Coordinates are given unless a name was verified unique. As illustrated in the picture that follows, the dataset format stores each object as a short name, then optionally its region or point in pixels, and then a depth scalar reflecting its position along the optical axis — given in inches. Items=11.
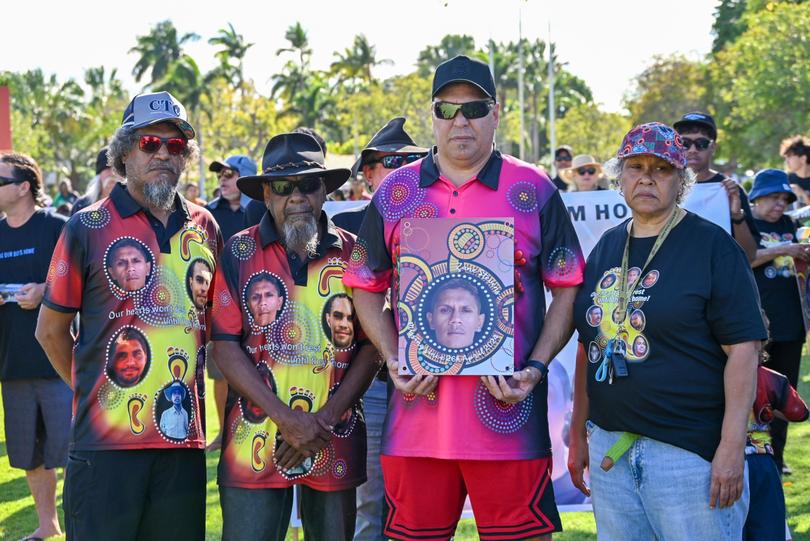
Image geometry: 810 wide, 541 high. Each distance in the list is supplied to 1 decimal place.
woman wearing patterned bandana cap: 148.9
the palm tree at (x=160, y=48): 2888.8
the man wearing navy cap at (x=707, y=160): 239.5
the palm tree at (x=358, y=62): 2635.3
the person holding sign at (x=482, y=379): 152.7
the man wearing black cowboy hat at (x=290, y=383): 172.2
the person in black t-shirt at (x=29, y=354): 268.2
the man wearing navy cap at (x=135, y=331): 167.3
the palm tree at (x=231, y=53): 2524.6
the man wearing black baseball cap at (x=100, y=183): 359.0
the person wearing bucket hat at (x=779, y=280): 285.1
